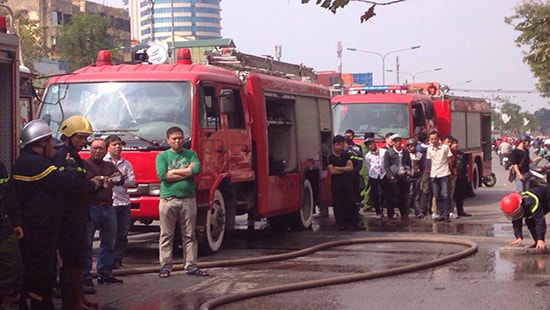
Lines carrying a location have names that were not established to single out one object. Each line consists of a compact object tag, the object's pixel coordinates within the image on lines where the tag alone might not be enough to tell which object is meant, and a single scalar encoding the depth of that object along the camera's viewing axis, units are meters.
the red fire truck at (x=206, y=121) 12.12
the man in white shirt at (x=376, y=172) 18.75
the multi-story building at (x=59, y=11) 88.06
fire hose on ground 9.11
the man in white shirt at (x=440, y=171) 17.97
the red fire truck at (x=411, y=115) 21.83
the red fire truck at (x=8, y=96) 8.42
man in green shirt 10.59
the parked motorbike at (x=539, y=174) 16.35
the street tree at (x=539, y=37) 10.82
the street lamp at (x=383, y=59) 59.70
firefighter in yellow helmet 8.34
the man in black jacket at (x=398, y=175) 18.52
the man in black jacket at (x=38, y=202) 7.85
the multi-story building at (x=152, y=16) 48.98
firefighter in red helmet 12.21
